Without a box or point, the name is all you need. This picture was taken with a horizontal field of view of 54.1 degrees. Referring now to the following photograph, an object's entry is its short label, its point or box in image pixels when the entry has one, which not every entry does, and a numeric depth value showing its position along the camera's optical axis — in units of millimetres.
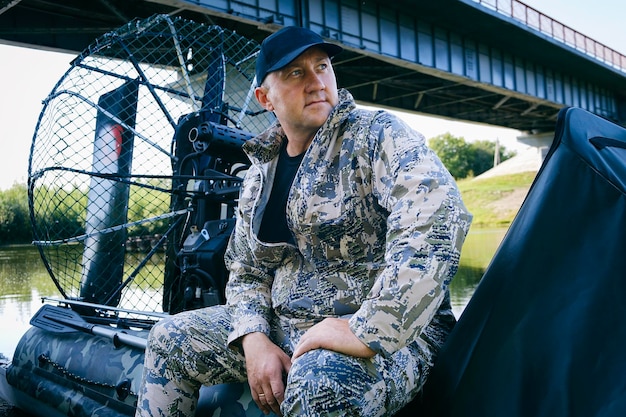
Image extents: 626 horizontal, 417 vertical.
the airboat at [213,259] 1516
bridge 12922
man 1627
